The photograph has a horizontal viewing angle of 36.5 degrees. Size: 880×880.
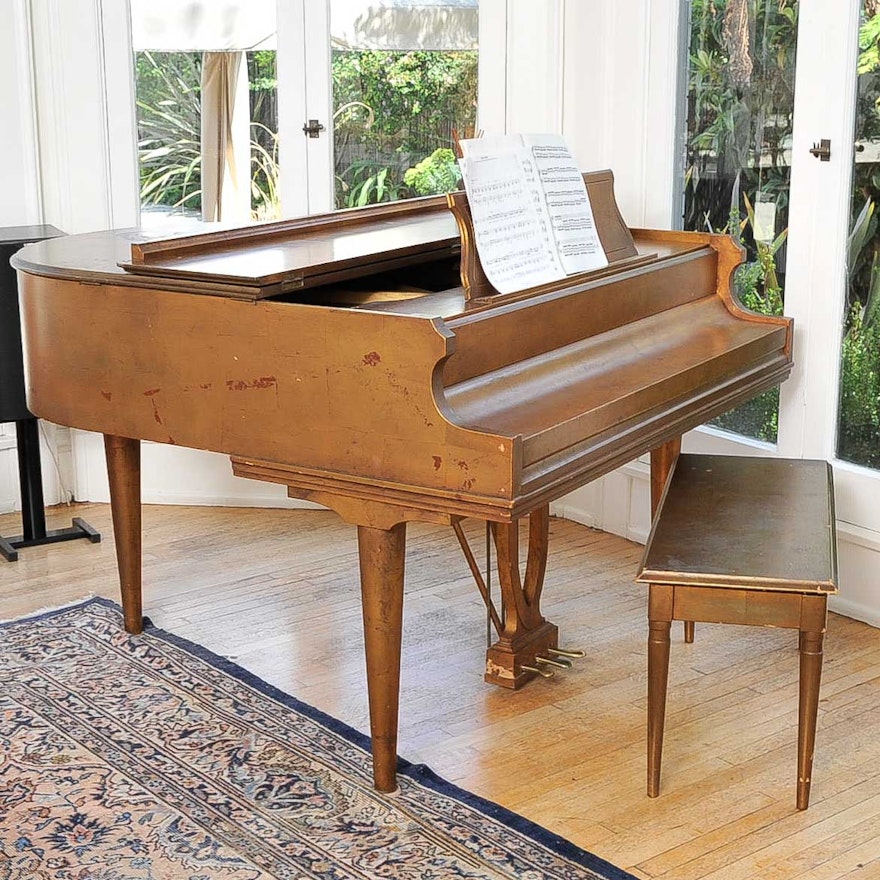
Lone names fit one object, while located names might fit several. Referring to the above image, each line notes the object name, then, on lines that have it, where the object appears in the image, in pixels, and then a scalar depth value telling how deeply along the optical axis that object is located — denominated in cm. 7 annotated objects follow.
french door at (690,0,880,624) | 329
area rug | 236
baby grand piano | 227
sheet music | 252
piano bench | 240
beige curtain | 422
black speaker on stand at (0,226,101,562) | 382
